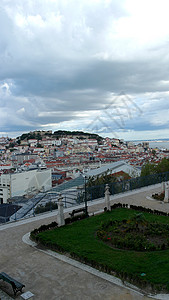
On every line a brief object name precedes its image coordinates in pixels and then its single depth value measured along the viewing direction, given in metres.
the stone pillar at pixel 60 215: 10.88
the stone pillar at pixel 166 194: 15.47
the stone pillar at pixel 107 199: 13.34
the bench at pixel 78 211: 12.32
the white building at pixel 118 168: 39.44
